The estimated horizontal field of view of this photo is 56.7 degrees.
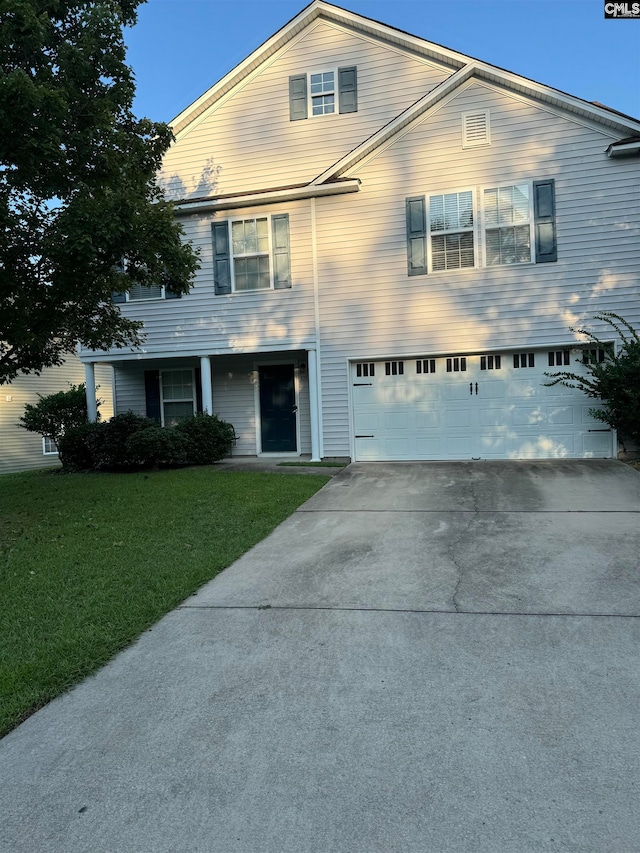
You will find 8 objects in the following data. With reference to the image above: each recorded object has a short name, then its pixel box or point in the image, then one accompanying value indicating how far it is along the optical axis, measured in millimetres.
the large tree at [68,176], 6258
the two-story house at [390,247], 11195
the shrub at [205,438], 12617
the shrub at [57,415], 14906
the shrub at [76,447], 13125
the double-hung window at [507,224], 11375
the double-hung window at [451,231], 11656
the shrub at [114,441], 12547
